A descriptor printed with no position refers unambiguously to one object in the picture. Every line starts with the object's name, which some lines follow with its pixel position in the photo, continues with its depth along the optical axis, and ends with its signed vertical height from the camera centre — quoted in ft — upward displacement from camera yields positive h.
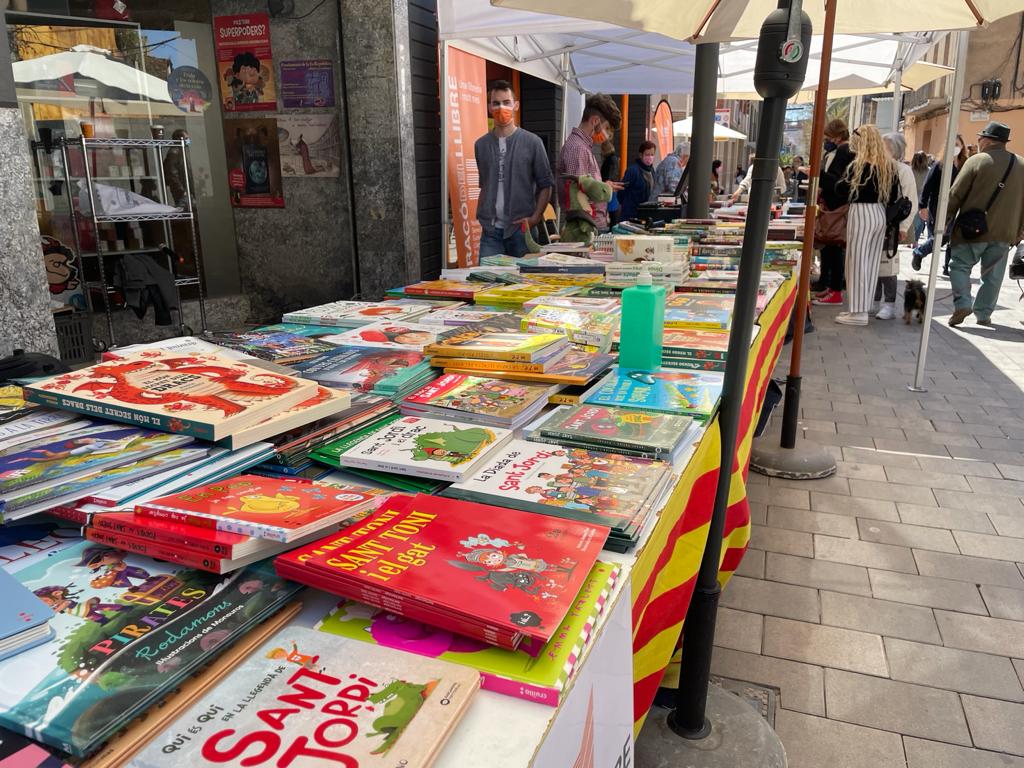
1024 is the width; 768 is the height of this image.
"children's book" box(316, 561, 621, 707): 2.71 -1.72
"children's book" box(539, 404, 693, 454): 4.81 -1.52
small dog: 24.30 -3.30
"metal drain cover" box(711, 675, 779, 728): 6.84 -4.66
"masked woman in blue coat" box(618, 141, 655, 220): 31.24 +0.80
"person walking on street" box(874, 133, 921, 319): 23.61 -1.47
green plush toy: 17.24 -0.06
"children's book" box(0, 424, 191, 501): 3.59 -1.30
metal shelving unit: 15.17 -0.15
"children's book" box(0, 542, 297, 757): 2.37 -1.60
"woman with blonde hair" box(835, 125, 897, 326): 22.36 -0.29
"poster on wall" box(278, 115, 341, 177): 18.56 +1.59
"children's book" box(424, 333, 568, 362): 6.27 -1.23
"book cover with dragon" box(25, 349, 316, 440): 4.30 -1.16
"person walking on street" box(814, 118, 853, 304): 23.70 +0.26
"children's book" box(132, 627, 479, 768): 2.31 -1.69
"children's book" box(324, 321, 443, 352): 7.07 -1.28
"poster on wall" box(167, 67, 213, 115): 18.88 +3.05
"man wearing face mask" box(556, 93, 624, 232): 18.75 +1.60
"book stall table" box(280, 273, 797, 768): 2.52 -1.98
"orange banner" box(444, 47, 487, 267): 21.61 +1.98
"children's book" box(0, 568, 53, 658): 2.72 -1.53
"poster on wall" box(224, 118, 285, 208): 19.08 +1.19
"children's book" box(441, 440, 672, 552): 3.82 -1.59
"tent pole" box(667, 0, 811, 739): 4.39 -0.76
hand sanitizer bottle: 6.34 -1.08
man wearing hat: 22.30 -0.43
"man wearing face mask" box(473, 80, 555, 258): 18.98 +0.77
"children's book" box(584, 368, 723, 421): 5.58 -1.50
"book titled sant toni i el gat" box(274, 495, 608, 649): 2.89 -1.57
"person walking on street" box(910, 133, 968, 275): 27.35 -0.04
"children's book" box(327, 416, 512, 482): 4.29 -1.48
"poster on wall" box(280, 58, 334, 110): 18.16 +3.05
